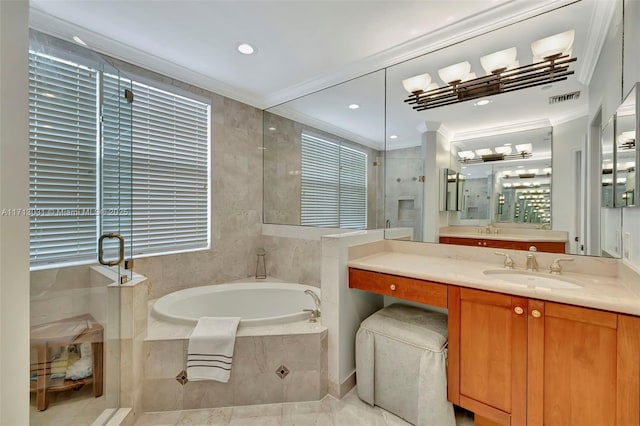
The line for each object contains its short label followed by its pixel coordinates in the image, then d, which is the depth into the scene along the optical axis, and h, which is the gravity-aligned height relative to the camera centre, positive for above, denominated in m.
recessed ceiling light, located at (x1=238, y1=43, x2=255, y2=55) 2.12 +1.31
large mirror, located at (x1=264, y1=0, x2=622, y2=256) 1.53 +0.51
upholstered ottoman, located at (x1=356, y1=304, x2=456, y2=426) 1.45 -0.88
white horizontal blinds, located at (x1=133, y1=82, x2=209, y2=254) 2.32 +0.37
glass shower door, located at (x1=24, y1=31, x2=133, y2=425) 1.30 -0.13
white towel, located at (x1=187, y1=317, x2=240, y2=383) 1.60 -0.85
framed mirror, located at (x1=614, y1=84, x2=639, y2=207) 1.17 +0.28
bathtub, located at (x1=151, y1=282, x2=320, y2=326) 2.33 -0.82
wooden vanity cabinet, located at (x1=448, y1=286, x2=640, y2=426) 1.04 -0.65
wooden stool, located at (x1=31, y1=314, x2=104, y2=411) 1.20 -0.67
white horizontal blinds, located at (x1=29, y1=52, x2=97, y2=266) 1.34 +0.29
